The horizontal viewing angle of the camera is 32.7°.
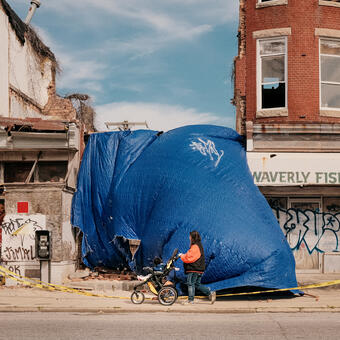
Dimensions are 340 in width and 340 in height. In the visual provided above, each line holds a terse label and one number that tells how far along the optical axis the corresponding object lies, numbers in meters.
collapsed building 16.55
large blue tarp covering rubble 14.30
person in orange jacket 13.11
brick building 17.48
